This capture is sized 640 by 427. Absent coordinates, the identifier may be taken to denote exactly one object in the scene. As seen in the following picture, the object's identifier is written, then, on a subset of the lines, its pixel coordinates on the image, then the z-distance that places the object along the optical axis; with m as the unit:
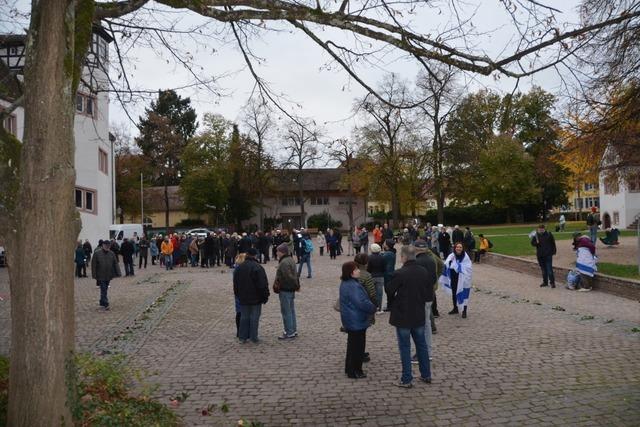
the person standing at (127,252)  25.83
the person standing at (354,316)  8.12
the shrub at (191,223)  71.38
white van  41.61
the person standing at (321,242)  35.53
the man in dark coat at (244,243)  25.96
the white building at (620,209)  45.28
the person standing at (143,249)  31.63
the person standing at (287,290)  10.84
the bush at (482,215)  64.25
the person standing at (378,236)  31.21
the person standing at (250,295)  10.61
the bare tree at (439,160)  43.20
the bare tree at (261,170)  64.31
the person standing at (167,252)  29.43
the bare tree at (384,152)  47.91
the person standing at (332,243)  32.56
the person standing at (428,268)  8.08
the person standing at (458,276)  12.59
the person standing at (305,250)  22.17
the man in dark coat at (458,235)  24.28
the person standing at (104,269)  15.31
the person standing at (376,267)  12.48
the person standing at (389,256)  13.03
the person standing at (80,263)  25.41
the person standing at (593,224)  27.38
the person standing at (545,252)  17.56
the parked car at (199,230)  55.96
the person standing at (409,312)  7.61
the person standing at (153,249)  33.56
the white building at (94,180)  37.43
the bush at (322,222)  73.42
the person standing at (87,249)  27.93
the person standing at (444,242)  26.81
